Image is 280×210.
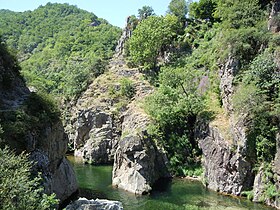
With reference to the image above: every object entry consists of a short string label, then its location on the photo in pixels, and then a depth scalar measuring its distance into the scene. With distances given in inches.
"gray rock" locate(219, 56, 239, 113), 1489.9
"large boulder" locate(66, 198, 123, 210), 854.0
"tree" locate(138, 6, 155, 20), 2866.6
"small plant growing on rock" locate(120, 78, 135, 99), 2144.4
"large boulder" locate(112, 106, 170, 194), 1384.6
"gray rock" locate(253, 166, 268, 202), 1197.1
